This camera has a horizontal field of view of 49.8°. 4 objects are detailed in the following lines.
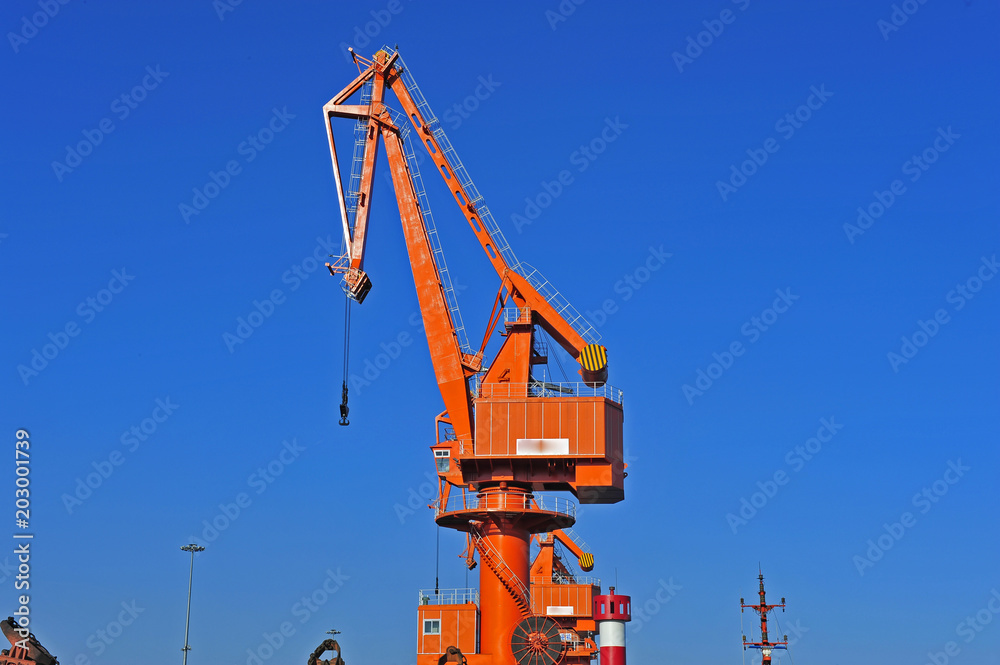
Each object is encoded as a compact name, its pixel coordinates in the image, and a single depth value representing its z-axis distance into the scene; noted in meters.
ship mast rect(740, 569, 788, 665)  102.38
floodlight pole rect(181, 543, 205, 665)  109.01
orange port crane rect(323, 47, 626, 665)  67.00
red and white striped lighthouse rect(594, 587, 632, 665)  63.03
